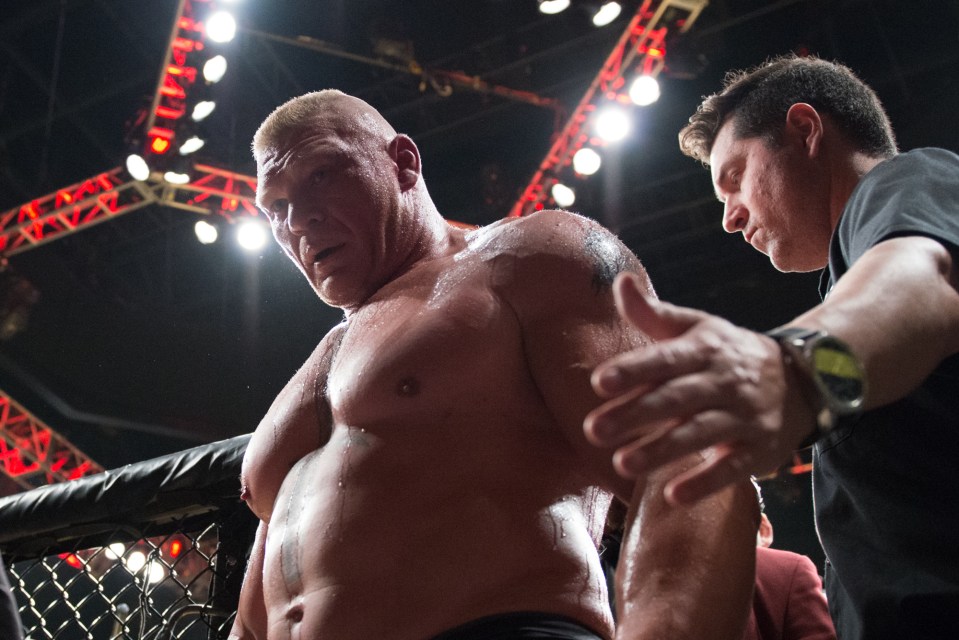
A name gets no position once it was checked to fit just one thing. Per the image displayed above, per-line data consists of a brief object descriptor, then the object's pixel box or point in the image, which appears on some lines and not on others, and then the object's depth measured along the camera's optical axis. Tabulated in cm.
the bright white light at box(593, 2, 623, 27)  611
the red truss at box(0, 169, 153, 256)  758
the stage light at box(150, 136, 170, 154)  670
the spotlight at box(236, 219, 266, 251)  730
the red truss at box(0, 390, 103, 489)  934
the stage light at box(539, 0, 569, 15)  595
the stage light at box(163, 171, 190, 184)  688
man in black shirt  69
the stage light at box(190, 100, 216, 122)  656
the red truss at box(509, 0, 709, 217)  594
